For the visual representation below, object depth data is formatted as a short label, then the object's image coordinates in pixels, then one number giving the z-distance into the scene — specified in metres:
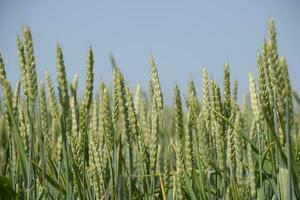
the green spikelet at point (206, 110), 1.26
